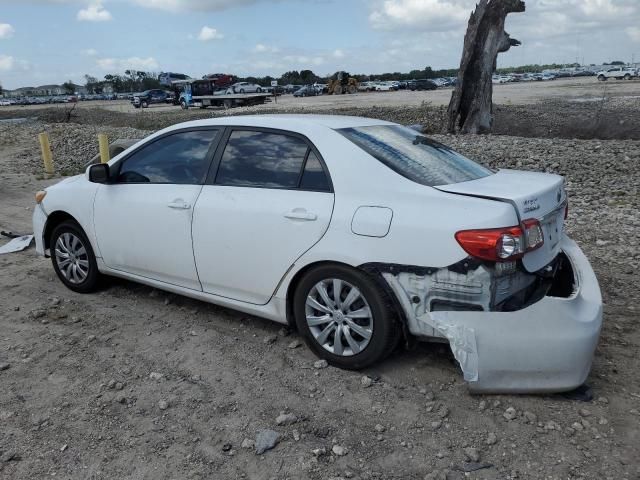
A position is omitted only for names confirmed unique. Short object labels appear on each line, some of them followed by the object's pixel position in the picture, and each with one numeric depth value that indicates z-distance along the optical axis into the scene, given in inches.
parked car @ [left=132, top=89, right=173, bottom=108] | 2194.6
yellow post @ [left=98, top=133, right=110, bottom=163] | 462.9
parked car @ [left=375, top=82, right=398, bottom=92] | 2825.8
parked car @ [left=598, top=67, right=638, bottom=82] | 2669.8
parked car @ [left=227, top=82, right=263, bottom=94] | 2208.4
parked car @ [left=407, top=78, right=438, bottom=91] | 2805.1
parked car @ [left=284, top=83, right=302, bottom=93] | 3273.6
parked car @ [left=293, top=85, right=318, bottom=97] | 2583.7
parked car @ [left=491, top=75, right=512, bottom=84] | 3430.1
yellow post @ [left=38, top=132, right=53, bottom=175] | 526.9
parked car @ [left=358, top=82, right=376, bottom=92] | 2866.6
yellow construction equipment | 2485.2
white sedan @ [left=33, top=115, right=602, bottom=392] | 124.0
